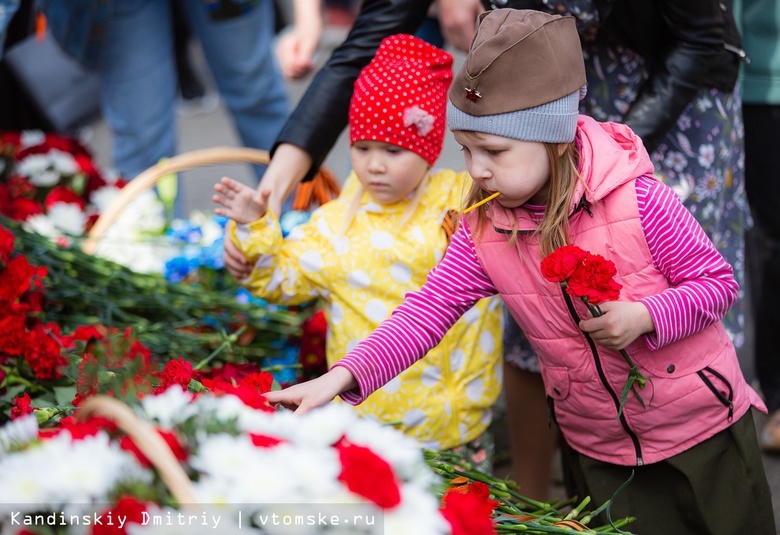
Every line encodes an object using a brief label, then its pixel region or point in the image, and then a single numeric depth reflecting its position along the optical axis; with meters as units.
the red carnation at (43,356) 3.03
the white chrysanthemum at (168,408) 2.36
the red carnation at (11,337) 3.05
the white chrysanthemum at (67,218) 3.87
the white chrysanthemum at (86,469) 2.25
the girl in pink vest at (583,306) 2.65
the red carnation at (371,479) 2.23
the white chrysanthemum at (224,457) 2.25
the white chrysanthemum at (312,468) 2.23
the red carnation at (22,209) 3.90
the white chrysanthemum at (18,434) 2.36
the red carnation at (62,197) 3.97
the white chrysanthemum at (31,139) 4.26
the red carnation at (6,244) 3.27
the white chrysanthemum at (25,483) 2.26
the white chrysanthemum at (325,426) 2.33
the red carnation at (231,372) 2.95
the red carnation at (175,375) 2.59
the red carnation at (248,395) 2.45
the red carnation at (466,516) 2.29
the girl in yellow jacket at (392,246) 3.00
